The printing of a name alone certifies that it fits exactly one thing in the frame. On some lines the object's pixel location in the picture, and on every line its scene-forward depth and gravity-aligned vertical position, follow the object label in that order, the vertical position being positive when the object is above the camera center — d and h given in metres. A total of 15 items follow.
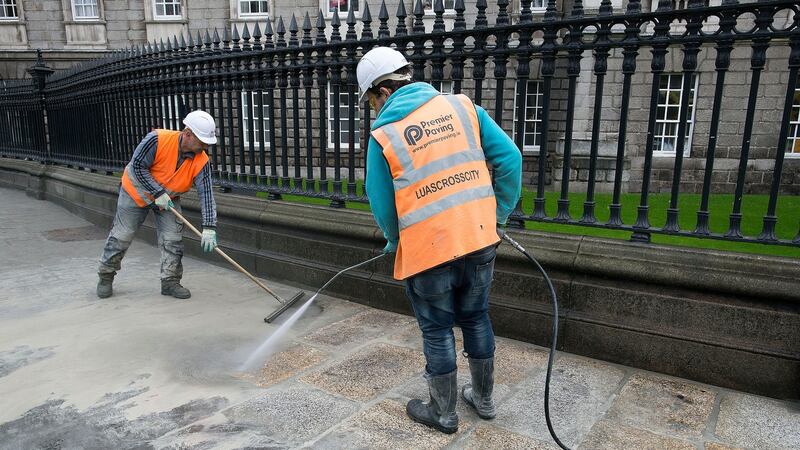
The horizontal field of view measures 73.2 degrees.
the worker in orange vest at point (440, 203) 2.82 -0.39
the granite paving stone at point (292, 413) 3.05 -1.68
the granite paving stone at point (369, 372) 3.56 -1.68
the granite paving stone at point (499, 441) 2.91 -1.68
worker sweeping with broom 5.30 -0.61
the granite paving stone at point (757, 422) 3.02 -1.70
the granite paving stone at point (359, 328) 4.41 -1.69
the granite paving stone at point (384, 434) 2.93 -1.68
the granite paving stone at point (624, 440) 2.93 -1.69
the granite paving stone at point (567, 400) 3.11 -1.69
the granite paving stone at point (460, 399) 3.26 -1.69
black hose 2.71 -1.33
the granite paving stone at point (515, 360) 3.77 -1.68
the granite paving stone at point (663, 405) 3.16 -1.69
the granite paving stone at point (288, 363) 3.73 -1.69
